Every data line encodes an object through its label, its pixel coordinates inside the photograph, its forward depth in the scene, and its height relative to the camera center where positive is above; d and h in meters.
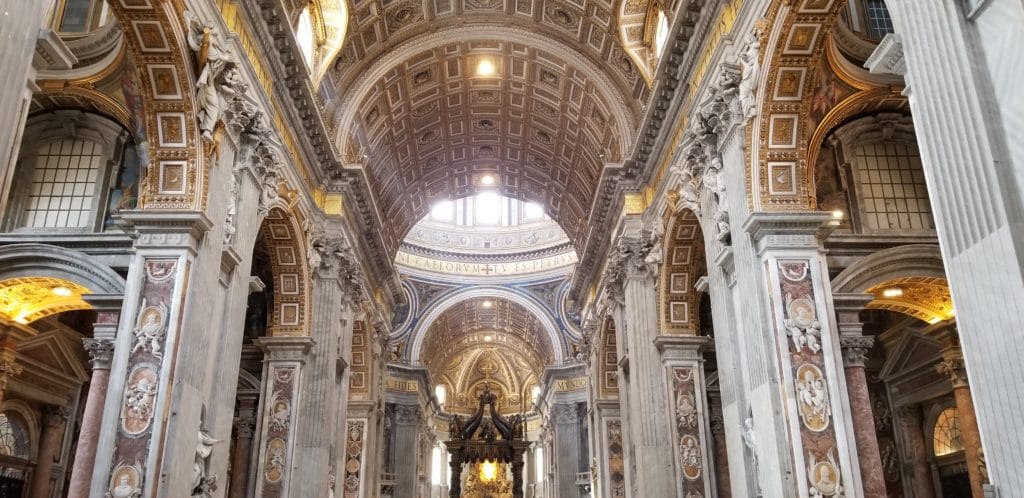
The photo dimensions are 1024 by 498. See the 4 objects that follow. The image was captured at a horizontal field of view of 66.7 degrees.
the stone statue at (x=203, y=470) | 10.56 +0.93
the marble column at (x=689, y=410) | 15.24 +2.42
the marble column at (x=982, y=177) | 4.99 +2.31
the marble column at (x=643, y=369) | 15.84 +3.39
